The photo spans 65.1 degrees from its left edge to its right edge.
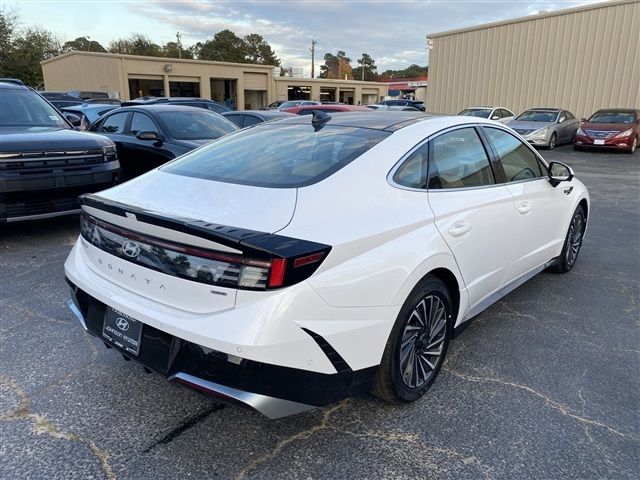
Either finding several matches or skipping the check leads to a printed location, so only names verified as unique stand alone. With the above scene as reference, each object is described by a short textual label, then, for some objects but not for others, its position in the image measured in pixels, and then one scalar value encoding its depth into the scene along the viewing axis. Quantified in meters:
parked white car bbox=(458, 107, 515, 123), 19.88
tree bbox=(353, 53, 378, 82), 123.78
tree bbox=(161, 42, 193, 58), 79.68
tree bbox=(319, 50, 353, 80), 111.82
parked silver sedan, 17.75
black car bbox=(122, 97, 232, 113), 14.77
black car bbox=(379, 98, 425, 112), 37.24
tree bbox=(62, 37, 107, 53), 80.57
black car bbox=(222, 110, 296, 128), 11.05
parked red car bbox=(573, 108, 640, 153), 16.73
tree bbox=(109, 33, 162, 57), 73.69
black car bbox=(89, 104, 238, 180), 7.02
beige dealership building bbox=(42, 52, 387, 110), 34.53
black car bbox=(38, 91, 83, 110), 18.69
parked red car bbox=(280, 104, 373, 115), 12.41
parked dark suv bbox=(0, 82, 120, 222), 5.19
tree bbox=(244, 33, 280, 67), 83.62
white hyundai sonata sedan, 2.07
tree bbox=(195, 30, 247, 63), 79.62
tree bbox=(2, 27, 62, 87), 45.25
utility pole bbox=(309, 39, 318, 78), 79.88
